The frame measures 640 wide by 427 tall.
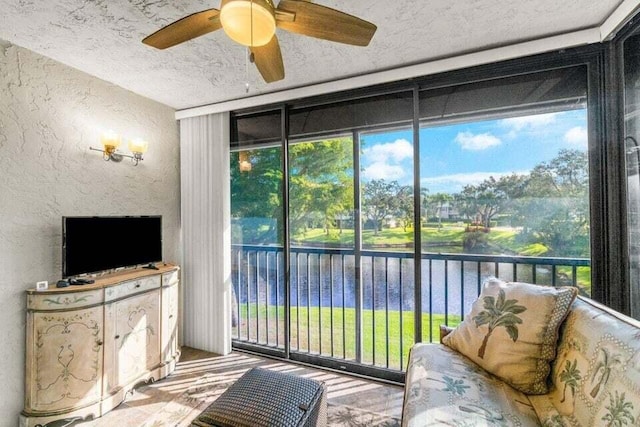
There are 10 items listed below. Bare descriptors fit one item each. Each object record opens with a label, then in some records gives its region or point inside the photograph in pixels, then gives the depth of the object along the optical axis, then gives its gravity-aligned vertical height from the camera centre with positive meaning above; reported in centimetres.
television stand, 186 -88
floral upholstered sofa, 103 -69
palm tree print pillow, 136 -58
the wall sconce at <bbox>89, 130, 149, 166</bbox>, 234 +63
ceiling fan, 111 +84
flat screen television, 205 -17
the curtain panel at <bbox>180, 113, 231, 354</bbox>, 293 -12
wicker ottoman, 128 -88
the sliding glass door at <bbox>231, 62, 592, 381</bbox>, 209 +7
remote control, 204 -43
